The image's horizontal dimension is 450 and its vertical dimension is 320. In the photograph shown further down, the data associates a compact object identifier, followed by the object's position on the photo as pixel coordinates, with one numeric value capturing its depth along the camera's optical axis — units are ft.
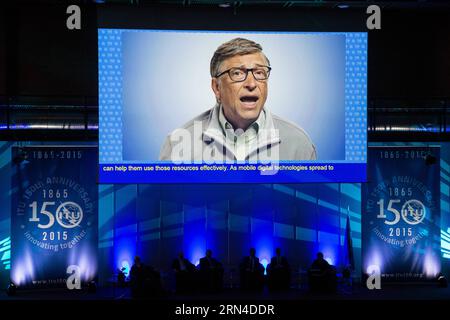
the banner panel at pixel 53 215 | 45.88
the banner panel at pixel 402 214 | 48.14
